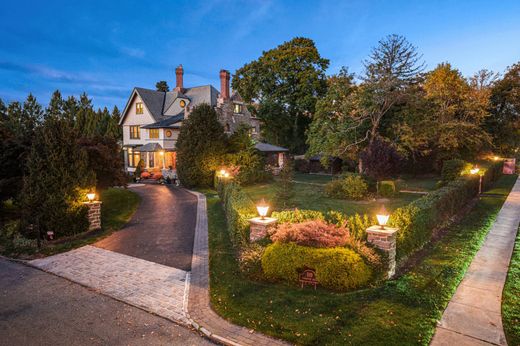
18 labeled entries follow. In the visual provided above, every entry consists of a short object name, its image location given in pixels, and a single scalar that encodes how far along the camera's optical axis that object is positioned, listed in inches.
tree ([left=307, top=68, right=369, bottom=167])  989.8
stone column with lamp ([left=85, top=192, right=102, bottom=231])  529.5
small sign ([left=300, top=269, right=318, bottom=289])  289.8
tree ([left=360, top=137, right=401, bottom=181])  800.9
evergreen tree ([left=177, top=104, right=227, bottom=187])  1001.5
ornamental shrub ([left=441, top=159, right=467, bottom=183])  900.9
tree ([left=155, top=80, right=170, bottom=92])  2272.4
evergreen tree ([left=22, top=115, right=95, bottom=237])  476.7
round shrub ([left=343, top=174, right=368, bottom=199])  770.8
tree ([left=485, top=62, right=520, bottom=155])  1414.9
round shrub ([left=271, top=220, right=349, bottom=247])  300.0
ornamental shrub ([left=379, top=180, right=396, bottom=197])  795.4
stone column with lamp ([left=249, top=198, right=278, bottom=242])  350.3
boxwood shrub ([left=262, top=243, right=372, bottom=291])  283.0
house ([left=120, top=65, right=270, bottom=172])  1326.3
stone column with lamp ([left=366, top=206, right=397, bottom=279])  303.7
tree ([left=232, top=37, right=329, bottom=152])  1669.5
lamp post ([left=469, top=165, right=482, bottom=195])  781.4
